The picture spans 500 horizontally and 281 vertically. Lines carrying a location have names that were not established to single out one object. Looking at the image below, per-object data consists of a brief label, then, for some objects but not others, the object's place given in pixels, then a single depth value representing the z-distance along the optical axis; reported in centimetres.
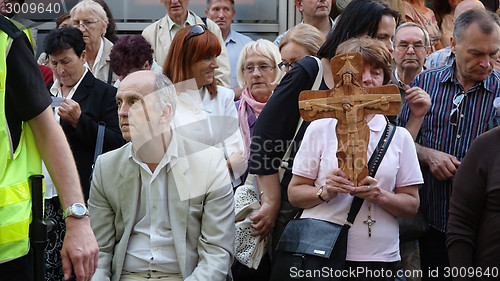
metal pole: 540
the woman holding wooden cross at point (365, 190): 723
